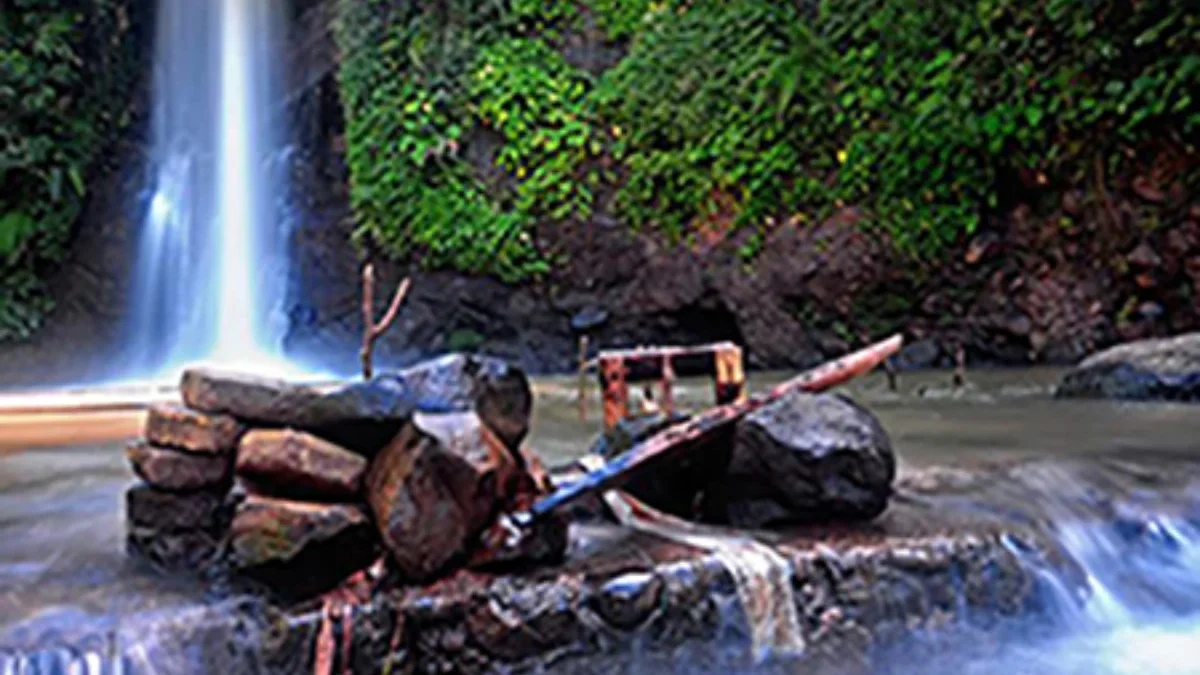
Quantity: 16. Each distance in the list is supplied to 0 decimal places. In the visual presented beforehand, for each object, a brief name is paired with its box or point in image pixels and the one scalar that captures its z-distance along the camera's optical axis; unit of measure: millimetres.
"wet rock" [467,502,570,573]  3076
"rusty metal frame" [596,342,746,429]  4617
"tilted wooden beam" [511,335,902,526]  3215
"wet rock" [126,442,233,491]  3195
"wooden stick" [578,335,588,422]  7328
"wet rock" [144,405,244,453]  3203
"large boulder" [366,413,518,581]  2920
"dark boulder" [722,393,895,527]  3740
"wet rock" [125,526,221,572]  3223
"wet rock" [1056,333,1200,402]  7332
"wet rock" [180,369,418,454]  3096
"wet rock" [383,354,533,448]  3223
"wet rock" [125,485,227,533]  3227
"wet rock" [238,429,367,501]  3012
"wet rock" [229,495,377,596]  2871
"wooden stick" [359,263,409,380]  4625
